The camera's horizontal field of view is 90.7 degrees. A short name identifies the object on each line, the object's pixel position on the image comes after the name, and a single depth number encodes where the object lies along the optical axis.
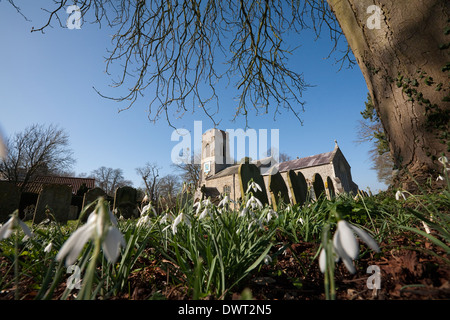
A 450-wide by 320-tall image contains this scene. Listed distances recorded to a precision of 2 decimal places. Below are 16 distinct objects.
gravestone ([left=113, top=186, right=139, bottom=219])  7.91
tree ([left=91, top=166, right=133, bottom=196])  50.79
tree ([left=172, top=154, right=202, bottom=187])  40.15
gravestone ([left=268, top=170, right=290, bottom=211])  5.88
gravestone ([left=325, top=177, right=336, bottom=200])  7.79
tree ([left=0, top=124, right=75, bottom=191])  23.23
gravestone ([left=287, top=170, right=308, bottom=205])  6.41
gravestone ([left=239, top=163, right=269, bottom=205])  5.53
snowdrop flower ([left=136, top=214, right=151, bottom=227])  1.92
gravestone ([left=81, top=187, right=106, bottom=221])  7.12
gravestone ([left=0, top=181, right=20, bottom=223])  6.80
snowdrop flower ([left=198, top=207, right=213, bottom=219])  1.99
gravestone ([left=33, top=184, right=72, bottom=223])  6.80
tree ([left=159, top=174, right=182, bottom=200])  39.94
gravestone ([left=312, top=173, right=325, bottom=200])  6.92
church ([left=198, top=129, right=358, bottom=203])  27.23
